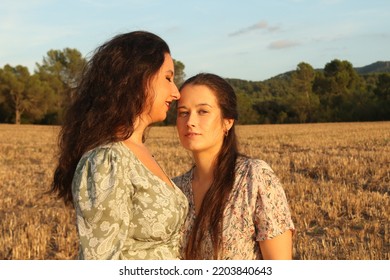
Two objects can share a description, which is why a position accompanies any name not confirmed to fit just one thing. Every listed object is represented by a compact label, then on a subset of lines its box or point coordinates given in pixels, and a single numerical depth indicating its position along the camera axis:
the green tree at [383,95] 59.75
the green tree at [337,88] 63.08
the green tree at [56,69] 64.61
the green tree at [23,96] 61.62
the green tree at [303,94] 64.81
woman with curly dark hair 2.15
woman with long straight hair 2.69
